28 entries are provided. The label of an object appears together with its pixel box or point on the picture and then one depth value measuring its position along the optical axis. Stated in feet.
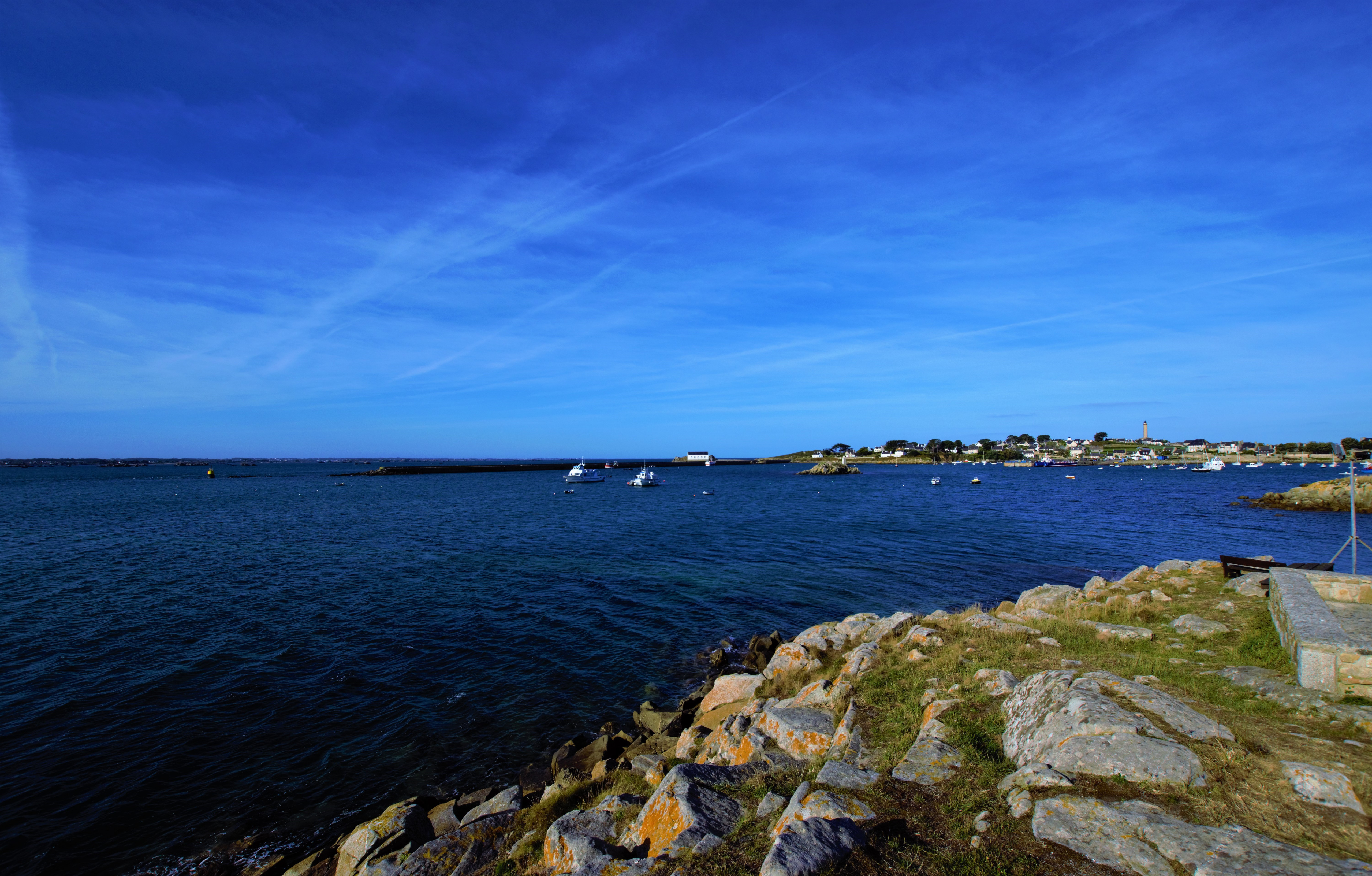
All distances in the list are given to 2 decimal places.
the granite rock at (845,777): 22.68
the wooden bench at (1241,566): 59.31
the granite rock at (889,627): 49.21
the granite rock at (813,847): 16.78
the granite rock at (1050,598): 57.26
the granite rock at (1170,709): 22.33
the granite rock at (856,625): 55.21
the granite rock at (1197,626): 39.96
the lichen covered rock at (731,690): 46.21
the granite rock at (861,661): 39.40
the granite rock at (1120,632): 39.96
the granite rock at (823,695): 34.50
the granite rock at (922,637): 42.09
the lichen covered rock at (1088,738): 20.42
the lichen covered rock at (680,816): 21.15
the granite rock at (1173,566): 71.87
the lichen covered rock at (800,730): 29.12
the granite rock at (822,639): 52.11
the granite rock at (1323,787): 17.76
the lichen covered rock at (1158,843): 15.33
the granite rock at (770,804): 21.65
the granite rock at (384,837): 30.50
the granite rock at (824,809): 19.61
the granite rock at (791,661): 47.88
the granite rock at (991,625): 43.16
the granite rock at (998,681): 30.50
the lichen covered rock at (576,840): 22.81
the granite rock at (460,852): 27.22
